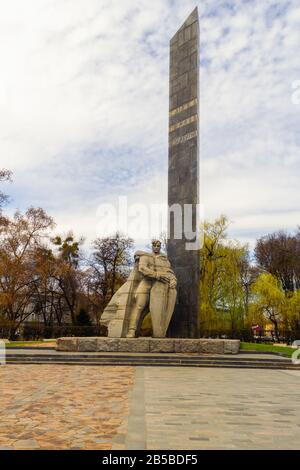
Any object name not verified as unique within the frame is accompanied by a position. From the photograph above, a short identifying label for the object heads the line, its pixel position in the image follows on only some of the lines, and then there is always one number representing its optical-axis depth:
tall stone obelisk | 17.33
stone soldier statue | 16.36
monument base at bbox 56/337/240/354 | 15.50
